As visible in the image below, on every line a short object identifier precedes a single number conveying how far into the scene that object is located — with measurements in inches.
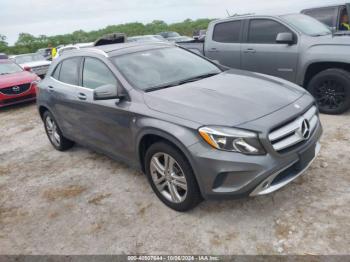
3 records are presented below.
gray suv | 105.5
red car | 343.7
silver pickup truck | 205.3
